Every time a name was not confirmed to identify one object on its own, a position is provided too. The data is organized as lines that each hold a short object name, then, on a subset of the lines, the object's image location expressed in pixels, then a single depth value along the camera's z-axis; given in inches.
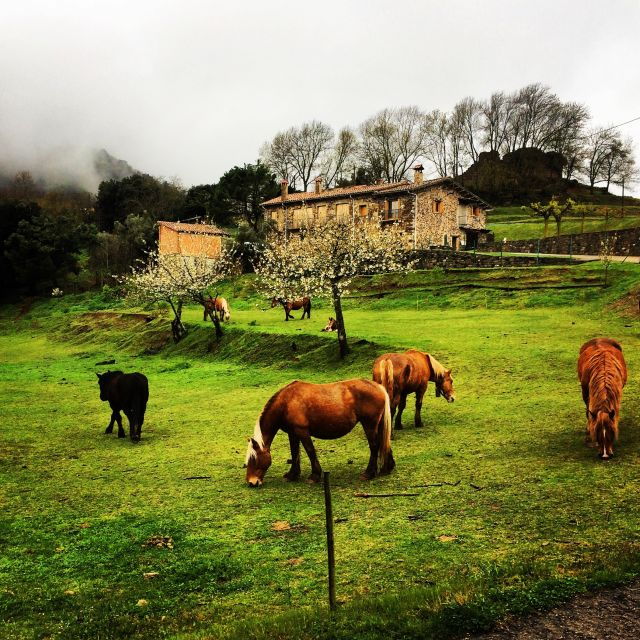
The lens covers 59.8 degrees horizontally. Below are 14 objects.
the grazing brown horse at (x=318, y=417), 380.5
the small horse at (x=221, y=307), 1308.3
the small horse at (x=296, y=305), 1365.7
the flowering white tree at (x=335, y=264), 909.2
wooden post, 213.9
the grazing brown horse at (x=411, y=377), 502.0
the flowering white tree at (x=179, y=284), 1267.2
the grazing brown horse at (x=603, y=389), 388.8
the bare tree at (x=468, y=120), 4045.3
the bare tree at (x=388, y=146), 3641.7
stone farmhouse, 2354.8
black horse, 571.8
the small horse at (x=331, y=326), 1115.3
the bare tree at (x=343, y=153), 3745.1
